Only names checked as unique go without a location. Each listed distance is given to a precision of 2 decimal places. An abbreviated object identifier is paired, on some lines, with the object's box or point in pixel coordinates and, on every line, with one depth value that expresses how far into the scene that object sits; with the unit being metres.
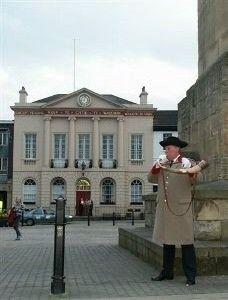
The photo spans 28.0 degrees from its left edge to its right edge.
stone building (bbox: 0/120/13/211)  51.55
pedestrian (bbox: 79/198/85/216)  46.64
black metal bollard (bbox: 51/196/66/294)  5.57
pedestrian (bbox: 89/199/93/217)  46.11
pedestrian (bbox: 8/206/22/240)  18.05
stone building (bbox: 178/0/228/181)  7.18
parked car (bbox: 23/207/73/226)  33.22
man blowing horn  5.76
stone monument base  6.26
